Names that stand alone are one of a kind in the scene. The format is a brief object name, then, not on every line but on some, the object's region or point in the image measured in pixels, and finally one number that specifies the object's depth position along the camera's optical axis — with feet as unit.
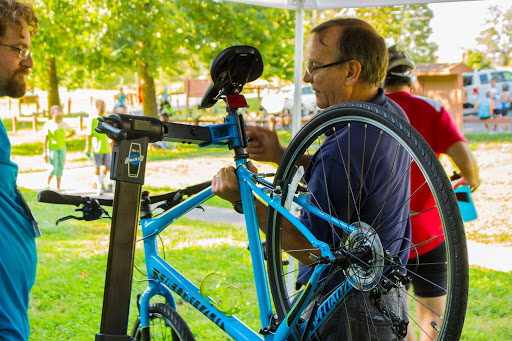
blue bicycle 5.18
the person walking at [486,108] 62.54
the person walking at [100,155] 35.50
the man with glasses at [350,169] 5.96
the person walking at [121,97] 87.17
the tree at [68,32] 51.08
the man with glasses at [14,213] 6.65
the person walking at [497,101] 64.13
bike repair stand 5.68
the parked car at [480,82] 77.25
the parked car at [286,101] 70.64
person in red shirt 9.32
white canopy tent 12.01
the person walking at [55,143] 36.86
